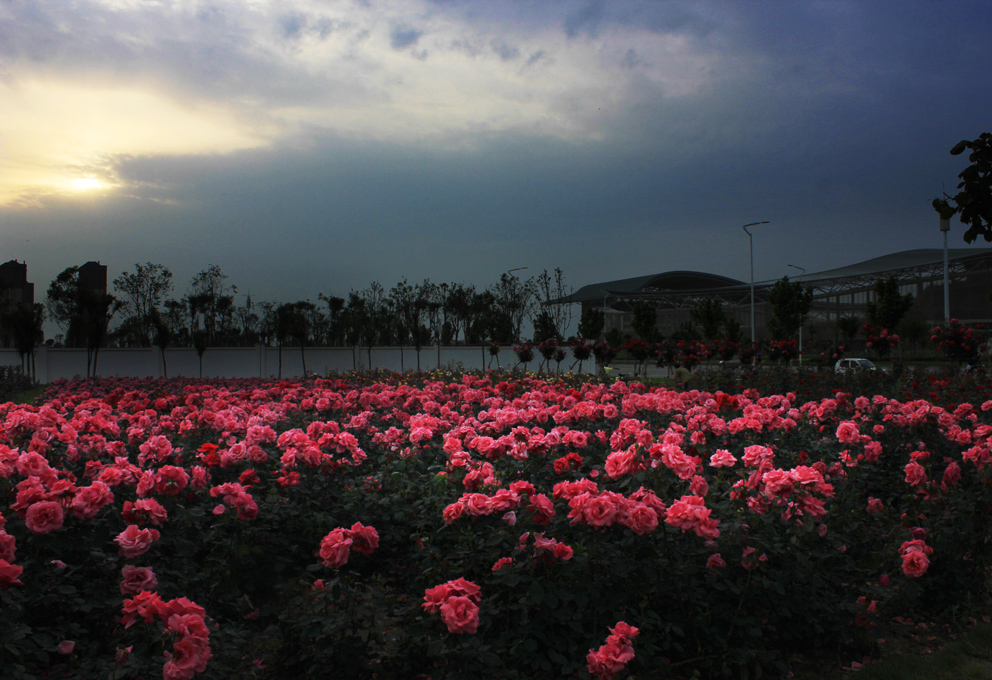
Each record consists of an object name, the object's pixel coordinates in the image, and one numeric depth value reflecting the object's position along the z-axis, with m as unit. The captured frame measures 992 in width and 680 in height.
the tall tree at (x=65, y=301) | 35.12
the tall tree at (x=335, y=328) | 39.76
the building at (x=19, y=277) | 75.86
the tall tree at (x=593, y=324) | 41.09
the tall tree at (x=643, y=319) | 42.31
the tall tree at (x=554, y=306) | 47.31
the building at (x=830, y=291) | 57.00
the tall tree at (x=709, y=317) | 41.09
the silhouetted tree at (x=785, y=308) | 40.22
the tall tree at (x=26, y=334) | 23.77
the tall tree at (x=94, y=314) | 23.42
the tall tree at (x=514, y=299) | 49.59
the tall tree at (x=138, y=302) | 38.84
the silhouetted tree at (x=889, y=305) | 32.38
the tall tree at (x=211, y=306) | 38.73
